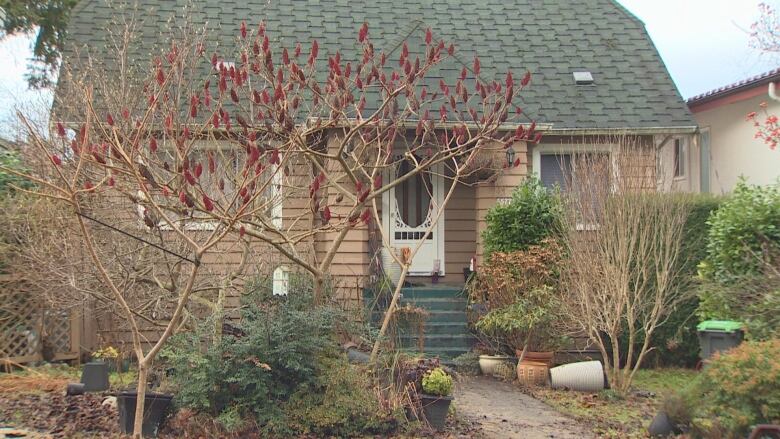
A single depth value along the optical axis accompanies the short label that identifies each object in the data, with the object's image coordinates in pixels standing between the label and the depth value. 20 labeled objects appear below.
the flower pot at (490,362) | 11.21
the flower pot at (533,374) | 10.69
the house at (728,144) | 15.12
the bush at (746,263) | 8.62
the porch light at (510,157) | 13.14
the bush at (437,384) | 7.79
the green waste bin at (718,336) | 8.99
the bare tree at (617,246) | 9.79
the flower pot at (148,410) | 7.17
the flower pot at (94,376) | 8.67
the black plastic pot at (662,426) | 7.55
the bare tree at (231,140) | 6.40
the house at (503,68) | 13.57
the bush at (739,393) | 6.38
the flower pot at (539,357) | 10.84
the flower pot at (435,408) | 7.77
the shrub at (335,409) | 7.32
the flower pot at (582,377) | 10.18
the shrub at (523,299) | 10.79
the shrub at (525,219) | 11.79
